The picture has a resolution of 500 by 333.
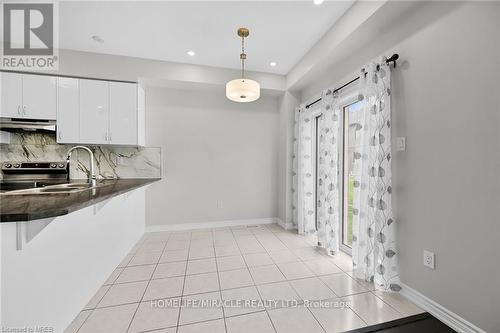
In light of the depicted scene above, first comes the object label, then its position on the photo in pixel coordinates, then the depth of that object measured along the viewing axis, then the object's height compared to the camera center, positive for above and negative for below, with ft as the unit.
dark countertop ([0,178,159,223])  2.95 -0.69
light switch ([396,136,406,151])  6.02 +0.69
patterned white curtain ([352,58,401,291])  6.18 -0.53
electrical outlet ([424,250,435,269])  5.32 -2.40
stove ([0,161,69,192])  8.95 -0.37
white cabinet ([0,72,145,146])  8.55 +2.67
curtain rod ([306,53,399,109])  6.10 +3.23
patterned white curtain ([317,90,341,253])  8.70 -0.07
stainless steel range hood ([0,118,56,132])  8.54 +1.74
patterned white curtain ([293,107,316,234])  11.20 -0.63
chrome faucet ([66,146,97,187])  7.18 -0.46
